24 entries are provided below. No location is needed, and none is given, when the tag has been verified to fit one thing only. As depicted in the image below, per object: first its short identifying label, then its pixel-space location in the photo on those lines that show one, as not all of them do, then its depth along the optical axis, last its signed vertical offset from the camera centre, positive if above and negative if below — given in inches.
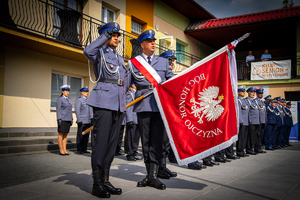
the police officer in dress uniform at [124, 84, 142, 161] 280.2 -27.6
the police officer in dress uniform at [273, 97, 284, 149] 447.8 -24.0
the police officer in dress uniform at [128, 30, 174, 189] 153.3 -4.2
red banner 144.9 +1.6
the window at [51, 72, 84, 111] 474.9 +42.3
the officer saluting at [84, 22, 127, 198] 137.7 +3.3
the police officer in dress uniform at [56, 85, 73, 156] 311.9 -13.0
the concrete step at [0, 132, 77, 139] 350.4 -36.6
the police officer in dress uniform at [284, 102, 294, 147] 498.9 -24.6
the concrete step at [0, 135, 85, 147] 320.5 -41.2
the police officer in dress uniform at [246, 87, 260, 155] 331.3 -19.3
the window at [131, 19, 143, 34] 640.4 +193.0
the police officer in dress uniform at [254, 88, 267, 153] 349.7 -11.4
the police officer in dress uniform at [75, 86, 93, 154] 333.1 -13.7
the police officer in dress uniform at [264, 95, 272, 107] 441.6 +16.6
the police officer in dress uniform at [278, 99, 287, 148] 472.2 -34.3
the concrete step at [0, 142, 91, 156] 298.2 -47.7
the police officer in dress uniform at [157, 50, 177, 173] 174.7 -33.2
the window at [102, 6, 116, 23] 563.8 +193.7
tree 1035.9 +402.3
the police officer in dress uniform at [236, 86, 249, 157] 304.8 -14.0
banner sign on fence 686.5 +102.8
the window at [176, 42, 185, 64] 789.7 +155.0
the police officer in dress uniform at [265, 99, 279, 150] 412.9 -25.2
